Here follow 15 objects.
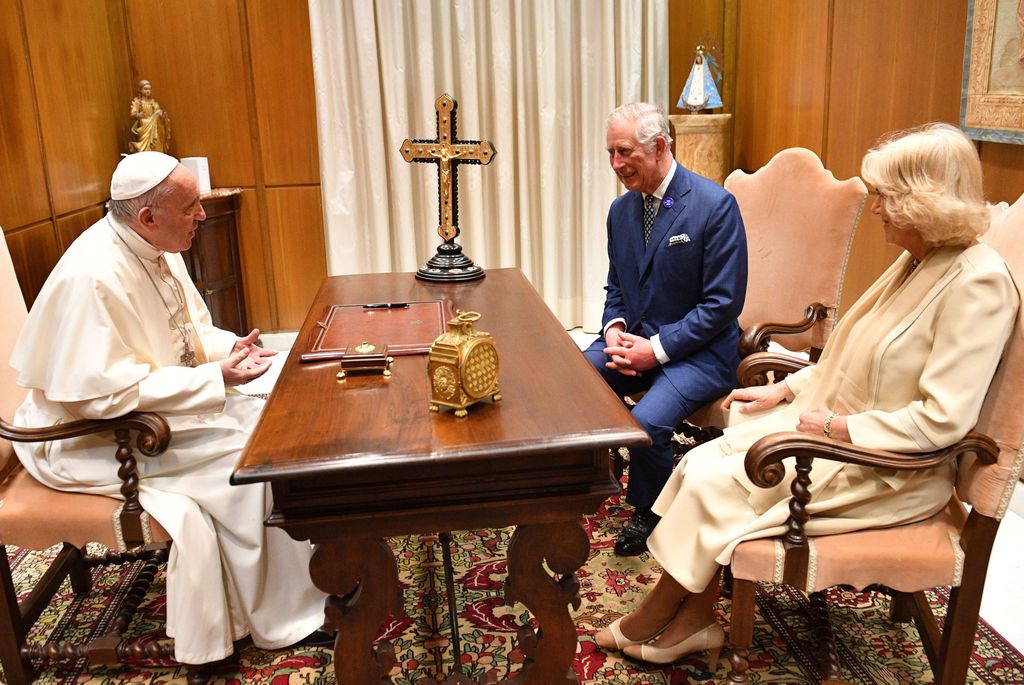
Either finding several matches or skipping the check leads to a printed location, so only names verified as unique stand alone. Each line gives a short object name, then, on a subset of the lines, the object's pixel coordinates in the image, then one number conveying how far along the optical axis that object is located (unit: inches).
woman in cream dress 75.3
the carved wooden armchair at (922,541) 76.5
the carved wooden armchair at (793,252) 123.4
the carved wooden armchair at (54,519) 88.7
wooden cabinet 199.3
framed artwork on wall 117.8
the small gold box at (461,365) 73.6
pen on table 113.5
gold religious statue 196.5
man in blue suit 114.6
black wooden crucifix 131.8
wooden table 69.2
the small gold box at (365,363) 87.0
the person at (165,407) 89.0
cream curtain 209.6
